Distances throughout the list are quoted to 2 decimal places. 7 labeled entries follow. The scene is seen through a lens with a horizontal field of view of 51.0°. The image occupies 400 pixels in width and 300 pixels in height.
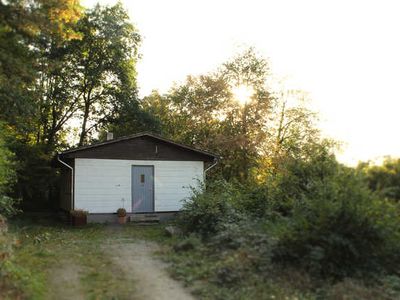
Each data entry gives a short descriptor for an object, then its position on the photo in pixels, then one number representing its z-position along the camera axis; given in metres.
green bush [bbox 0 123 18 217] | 12.78
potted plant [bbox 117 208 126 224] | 17.91
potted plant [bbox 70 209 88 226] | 16.78
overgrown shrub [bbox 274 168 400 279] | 7.70
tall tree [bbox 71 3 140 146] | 27.69
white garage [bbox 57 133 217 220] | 17.94
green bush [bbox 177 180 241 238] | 11.83
